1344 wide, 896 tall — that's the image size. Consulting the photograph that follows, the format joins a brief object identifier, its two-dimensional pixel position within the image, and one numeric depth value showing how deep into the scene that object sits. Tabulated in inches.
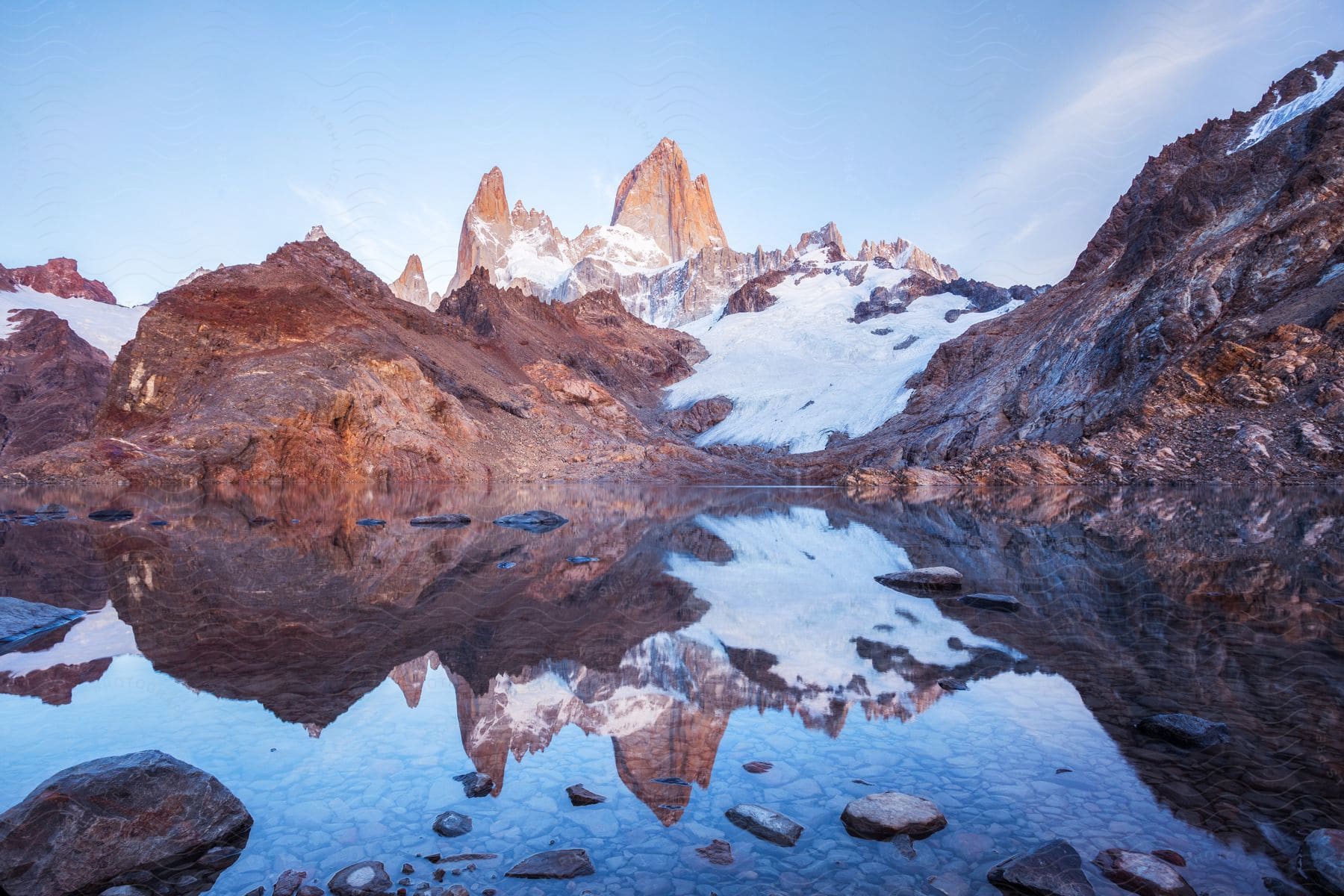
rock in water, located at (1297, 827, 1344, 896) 125.1
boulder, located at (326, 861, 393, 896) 128.9
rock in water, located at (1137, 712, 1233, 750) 187.5
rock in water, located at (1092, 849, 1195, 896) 126.8
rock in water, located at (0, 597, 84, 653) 299.2
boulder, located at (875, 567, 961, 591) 434.6
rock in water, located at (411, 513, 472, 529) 801.6
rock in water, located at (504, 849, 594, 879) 136.1
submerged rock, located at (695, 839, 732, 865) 141.7
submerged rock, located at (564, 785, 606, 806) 166.6
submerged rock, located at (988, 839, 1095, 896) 127.2
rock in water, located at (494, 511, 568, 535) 805.5
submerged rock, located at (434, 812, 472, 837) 151.0
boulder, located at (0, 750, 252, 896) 131.4
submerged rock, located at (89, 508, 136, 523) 854.5
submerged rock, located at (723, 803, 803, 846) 149.1
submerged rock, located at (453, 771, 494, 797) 170.6
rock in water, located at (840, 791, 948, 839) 150.0
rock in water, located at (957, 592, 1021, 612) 365.4
